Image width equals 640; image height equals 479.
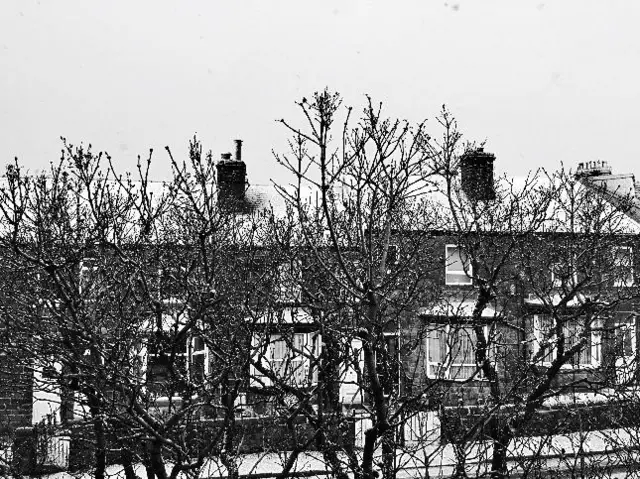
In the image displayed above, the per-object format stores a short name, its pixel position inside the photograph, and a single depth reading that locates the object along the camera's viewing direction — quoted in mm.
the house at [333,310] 8711
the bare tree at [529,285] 11203
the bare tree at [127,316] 8047
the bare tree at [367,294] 8094
